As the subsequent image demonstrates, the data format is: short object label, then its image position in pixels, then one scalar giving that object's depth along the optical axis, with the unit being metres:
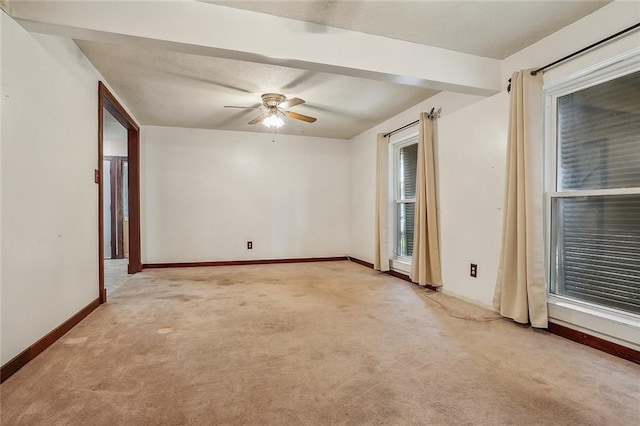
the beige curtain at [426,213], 3.67
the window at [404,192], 4.48
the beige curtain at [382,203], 4.67
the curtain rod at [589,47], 1.95
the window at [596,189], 2.09
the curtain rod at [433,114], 3.69
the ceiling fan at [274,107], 3.57
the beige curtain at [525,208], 2.45
